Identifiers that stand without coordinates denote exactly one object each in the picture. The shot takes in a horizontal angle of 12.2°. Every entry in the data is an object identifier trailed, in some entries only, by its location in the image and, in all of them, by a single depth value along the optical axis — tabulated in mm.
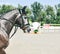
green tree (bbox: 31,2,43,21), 89625
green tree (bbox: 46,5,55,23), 82000
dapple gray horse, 7150
